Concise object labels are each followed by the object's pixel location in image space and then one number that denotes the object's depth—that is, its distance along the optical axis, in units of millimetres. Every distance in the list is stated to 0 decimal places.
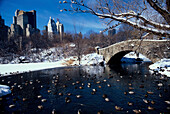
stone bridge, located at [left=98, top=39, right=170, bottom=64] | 14977
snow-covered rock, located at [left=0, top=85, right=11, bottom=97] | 6577
